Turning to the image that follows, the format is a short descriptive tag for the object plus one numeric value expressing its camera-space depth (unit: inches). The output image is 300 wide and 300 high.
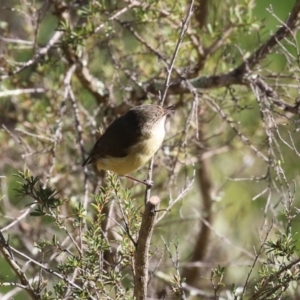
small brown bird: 311.7
